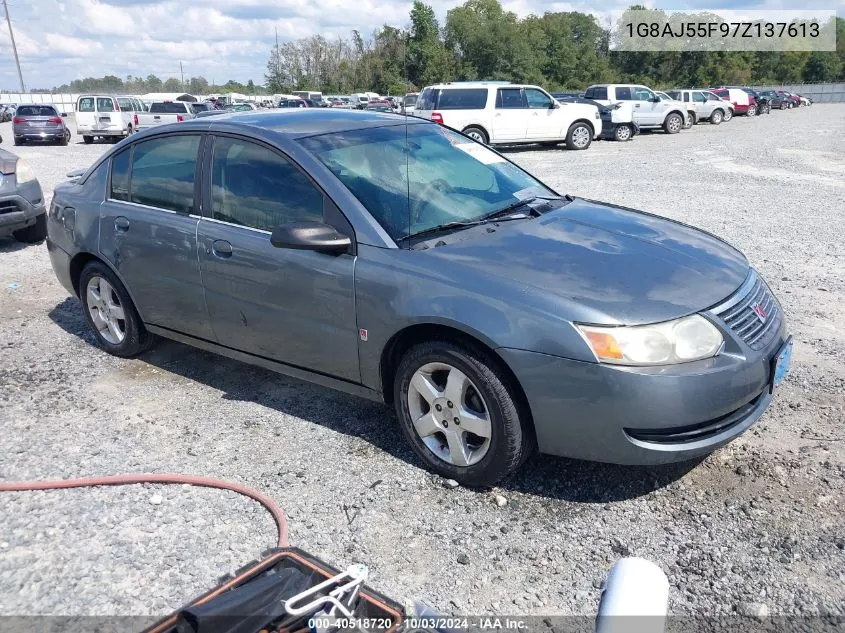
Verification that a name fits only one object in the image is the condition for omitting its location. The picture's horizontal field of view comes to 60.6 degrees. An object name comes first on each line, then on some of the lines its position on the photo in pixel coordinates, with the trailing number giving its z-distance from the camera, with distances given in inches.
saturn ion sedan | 118.0
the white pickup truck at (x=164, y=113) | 984.7
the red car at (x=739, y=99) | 1450.5
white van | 1015.0
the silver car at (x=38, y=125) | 1008.2
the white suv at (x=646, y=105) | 1021.2
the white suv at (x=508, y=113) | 765.3
